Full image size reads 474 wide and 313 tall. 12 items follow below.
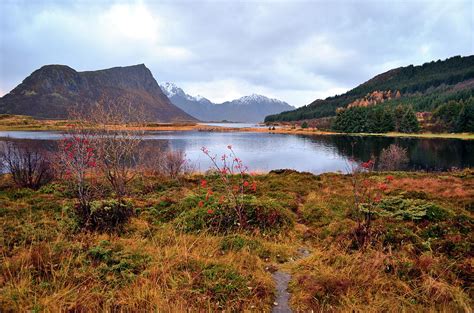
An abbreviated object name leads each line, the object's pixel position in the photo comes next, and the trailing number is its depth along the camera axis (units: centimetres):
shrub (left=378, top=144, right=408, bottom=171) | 3175
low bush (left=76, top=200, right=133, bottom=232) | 669
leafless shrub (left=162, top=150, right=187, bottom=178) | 1780
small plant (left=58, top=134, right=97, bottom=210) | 782
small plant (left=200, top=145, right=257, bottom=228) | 696
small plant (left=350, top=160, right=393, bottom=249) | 584
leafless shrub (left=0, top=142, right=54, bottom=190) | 1219
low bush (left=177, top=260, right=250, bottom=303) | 396
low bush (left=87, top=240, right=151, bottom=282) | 426
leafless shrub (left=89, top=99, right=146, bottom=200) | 1070
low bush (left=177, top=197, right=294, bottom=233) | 697
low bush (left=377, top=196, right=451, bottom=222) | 708
